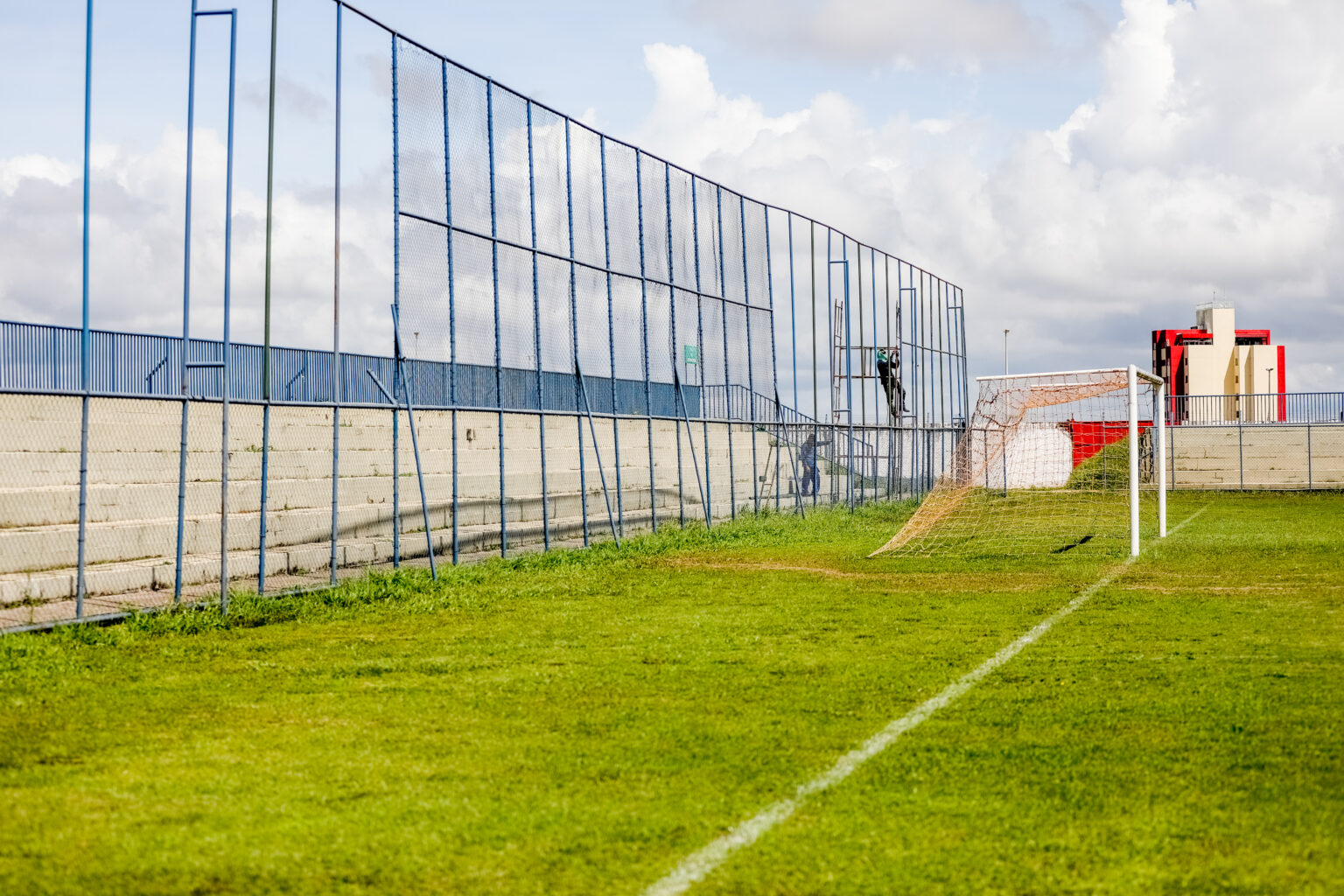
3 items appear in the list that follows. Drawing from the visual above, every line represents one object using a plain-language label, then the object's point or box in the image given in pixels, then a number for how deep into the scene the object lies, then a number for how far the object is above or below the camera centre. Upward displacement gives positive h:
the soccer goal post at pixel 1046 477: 18.97 +0.05
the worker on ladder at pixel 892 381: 32.09 +2.48
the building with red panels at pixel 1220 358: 73.38 +7.24
